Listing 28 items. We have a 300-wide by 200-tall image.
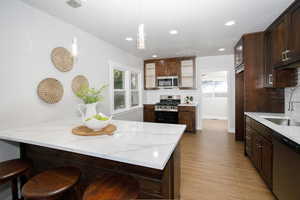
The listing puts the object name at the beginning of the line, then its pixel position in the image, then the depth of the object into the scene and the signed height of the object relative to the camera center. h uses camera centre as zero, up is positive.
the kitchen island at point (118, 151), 1.00 -0.39
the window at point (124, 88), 3.63 +0.28
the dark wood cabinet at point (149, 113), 4.87 -0.57
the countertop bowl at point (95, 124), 1.45 -0.28
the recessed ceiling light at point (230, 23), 2.31 +1.24
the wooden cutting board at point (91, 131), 1.42 -0.36
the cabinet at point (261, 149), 1.75 -0.76
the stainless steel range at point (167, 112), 4.56 -0.52
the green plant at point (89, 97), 1.80 +0.01
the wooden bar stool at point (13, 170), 1.19 -0.64
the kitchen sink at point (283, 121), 2.07 -0.39
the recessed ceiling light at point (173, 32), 2.69 +1.26
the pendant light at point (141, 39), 1.44 +0.60
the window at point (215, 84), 6.66 +0.57
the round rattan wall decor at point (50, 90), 1.96 +0.11
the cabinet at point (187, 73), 4.60 +0.77
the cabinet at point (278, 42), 2.01 +0.85
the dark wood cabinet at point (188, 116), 4.37 -0.63
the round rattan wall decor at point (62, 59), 2.13 +0.62
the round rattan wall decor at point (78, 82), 2.44 +0.28
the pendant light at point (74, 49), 1.65 +0.58
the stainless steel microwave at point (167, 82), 4.73 +0.51
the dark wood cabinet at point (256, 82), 2.67 +0.28
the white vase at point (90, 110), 1.73 -0.16
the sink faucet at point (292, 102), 2.33 -0.11
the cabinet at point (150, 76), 5.02 +0.76
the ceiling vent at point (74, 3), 1.76 +1.22
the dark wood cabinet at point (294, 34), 1.73 +0.79
